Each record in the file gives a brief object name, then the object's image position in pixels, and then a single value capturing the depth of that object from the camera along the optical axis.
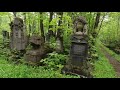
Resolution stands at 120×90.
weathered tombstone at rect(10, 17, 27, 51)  4.30
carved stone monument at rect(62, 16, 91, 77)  3.21
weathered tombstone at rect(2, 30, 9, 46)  5.37
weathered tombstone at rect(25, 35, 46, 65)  3.60
